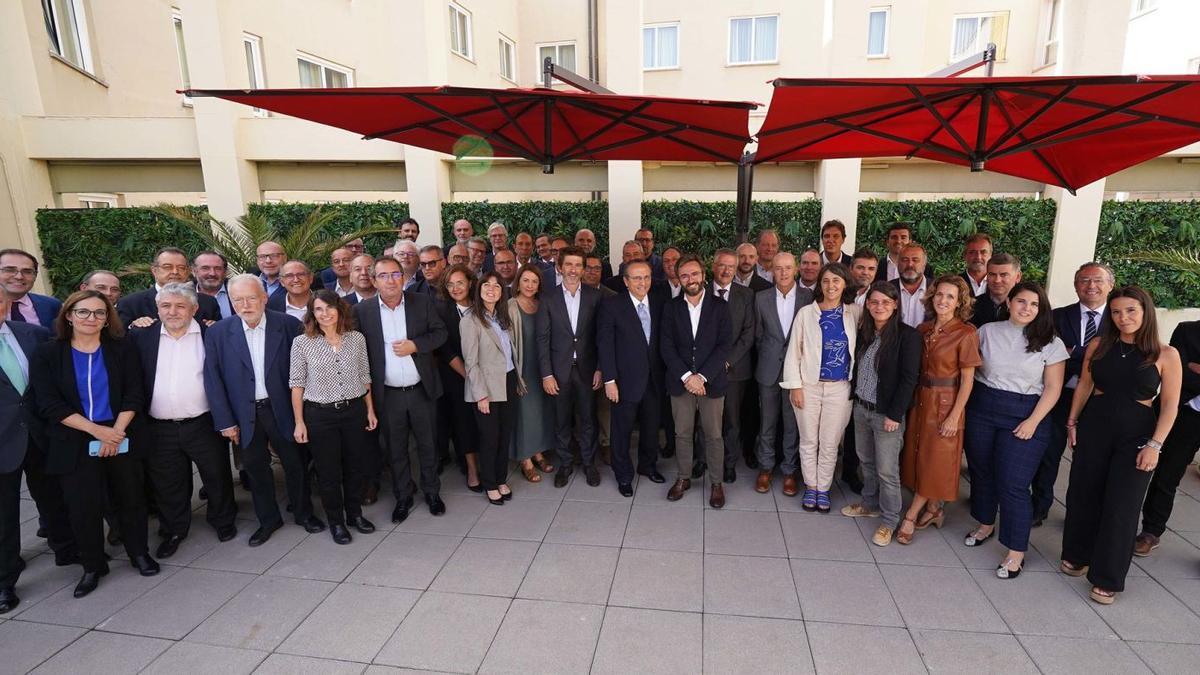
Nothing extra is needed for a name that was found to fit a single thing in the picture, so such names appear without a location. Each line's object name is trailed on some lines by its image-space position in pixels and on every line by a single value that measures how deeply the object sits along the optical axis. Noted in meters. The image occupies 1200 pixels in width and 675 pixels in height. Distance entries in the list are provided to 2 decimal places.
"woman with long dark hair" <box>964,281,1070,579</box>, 3.22
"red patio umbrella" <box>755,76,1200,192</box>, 3.30
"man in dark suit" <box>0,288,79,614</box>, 3.11
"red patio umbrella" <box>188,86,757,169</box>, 3.80
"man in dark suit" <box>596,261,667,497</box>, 4.23
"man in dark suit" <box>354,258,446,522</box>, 3.88
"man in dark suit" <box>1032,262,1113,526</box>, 3.57
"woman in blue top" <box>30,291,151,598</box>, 3.09
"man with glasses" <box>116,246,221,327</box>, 4.06
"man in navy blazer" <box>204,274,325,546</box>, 3.54
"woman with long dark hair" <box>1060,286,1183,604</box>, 2.93
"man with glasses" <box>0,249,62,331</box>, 3.84
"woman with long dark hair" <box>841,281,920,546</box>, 3.54
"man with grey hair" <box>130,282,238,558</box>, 3.45
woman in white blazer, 3.89
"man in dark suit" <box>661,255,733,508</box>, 4.07
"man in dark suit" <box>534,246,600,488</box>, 4.38
